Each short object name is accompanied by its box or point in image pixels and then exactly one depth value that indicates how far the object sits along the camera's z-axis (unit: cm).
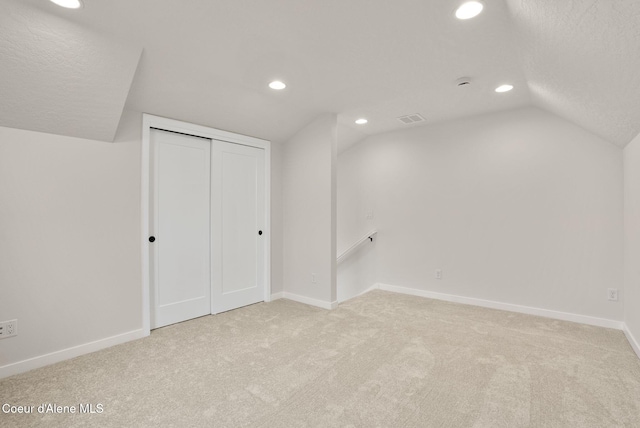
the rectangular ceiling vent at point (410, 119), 384
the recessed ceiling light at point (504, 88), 293
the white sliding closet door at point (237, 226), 355
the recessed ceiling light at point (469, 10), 181
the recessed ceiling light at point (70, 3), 169
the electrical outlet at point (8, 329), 218
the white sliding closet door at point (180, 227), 307
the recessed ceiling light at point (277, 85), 285
